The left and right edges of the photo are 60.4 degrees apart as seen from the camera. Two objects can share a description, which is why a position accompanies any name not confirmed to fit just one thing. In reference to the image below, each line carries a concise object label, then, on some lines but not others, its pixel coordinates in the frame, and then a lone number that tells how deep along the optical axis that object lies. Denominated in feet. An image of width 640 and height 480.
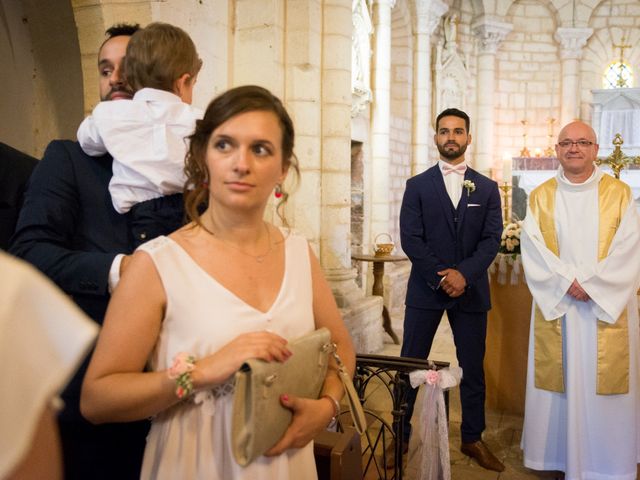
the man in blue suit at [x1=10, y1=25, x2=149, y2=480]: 4.32
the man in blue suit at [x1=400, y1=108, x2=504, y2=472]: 10.85
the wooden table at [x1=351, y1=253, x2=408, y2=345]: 20.74
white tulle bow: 8.32
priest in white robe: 10.06
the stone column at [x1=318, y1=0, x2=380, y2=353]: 16.19
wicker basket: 20.71
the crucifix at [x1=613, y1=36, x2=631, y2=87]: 38.65
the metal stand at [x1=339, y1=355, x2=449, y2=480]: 8.52
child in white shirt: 4.50
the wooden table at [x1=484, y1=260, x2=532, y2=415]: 13.17
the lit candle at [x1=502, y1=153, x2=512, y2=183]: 30.81
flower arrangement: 13.25
